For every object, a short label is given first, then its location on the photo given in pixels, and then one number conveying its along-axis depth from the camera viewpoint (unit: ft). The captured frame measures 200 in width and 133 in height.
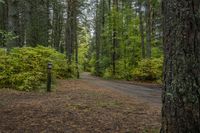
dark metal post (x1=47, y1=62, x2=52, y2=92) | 23.95
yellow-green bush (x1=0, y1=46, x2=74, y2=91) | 25.49
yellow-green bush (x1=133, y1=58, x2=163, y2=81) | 44.38
